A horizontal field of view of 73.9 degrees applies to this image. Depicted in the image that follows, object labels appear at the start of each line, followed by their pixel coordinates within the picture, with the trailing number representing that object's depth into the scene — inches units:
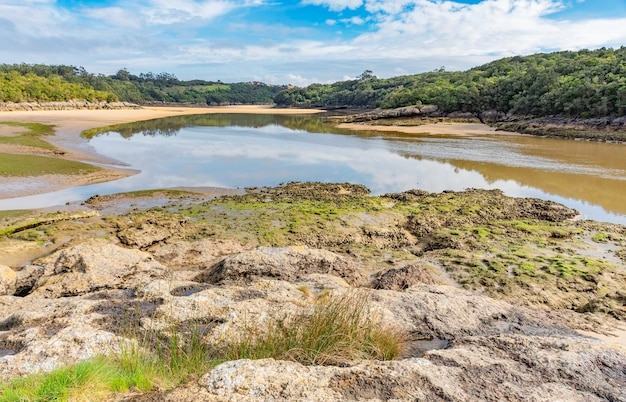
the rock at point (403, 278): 289.9
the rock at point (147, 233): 422.0
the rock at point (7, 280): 283.3
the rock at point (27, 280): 286.2
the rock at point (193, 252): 372.3
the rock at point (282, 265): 294.7
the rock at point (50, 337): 146.0
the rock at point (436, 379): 128.6
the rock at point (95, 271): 273.6
